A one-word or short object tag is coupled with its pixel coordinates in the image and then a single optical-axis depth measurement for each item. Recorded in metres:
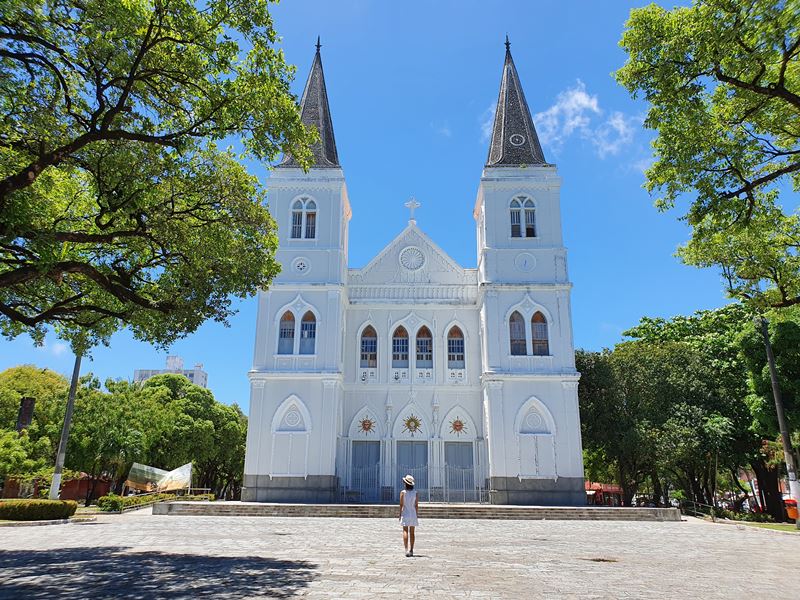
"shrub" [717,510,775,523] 23.47
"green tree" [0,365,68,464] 28.41
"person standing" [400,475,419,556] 10.32
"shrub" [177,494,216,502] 30.60
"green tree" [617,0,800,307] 9.37
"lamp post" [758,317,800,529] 18.50
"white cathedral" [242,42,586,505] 25.69
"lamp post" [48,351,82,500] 19.67
